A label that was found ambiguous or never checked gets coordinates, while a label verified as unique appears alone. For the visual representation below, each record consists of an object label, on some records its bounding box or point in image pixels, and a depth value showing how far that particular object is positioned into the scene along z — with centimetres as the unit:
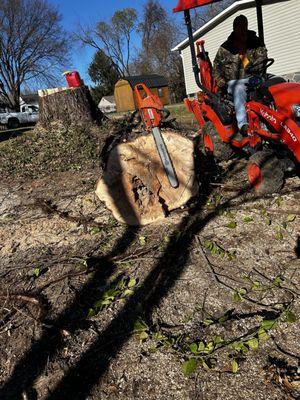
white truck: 2935
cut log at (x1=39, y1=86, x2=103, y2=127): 763
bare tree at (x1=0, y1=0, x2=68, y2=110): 4028
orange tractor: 404
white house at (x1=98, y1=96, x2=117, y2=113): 4650
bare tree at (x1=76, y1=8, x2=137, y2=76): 5862
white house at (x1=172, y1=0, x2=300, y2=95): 1770
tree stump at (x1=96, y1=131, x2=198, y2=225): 418
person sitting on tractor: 487
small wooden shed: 3762
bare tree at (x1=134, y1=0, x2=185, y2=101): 4893
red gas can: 776
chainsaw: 414
